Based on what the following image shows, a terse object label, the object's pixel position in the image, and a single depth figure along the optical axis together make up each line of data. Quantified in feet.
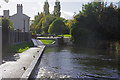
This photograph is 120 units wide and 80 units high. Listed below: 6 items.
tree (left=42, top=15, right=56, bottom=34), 279.69
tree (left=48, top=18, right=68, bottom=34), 244.63
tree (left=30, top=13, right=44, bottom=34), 313.32
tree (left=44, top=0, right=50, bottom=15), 367.25
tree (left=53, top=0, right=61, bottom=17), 365.81
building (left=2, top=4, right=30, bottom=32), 197.11
